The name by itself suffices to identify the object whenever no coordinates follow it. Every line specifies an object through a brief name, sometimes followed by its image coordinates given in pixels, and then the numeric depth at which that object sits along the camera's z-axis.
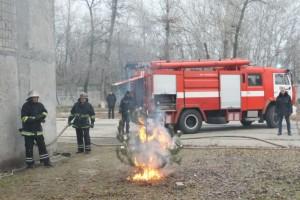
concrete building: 9.58
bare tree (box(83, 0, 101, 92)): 43.16
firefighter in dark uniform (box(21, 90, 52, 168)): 9.95
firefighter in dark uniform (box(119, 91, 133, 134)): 17.64
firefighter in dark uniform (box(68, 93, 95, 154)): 12.70
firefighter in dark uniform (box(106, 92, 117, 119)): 27.22
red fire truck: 17.72
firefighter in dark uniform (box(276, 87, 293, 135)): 16.61
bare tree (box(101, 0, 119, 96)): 42.44
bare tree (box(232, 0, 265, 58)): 35.19
